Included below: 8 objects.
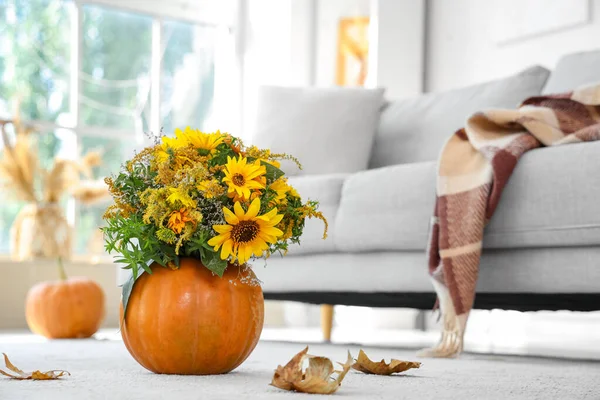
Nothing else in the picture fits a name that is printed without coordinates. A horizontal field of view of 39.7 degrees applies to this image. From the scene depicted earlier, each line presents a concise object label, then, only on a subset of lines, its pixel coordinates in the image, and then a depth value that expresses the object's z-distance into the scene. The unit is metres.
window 4.26
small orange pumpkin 2.79
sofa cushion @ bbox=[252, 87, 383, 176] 3.19
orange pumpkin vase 1.33
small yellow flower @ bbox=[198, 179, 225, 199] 1.30
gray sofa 1.93
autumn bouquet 1.31
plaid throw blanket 2.03
